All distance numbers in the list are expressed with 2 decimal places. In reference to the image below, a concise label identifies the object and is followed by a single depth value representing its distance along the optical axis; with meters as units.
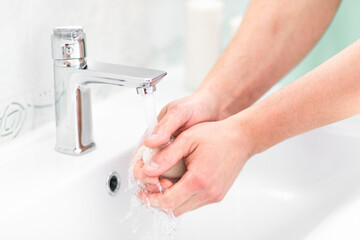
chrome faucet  1.00
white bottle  1.39
